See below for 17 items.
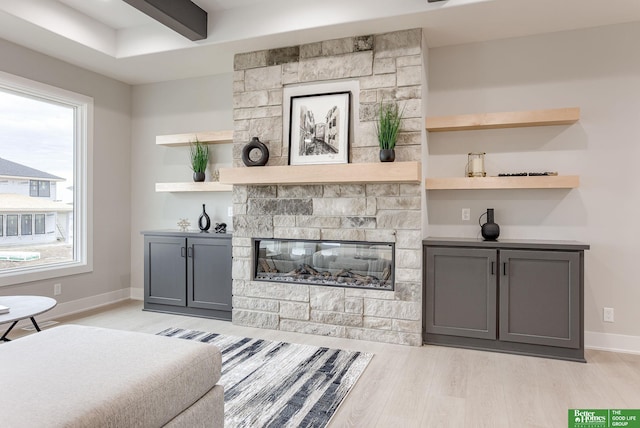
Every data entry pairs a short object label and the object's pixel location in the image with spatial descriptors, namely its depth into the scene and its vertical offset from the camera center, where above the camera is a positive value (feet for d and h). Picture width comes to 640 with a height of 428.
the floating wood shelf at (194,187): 14.64 +0.98
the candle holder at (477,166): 11.87 +1.44
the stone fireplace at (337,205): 11.42 +0.23
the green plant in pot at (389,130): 11.12 +2.35
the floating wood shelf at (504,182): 10.91 +0.87
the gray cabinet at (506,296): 10.22 -2.24
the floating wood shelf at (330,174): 10.70 +1.14
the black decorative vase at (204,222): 14.73 -0.35
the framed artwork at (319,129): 12.01 +2.62
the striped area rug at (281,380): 7.36 -3.75
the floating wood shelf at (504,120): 10.89 +2.68
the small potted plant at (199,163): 15.14 +1.91
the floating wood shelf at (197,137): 14.66 +2.84
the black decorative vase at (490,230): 11.50 -0.50
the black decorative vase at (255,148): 12.62 +1.94
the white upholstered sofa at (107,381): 3.98 -1.93
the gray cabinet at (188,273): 13.66 -2.17
